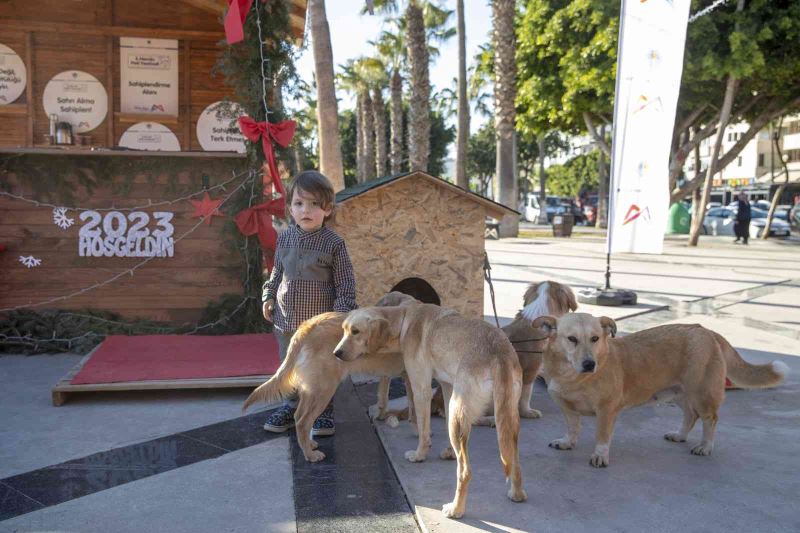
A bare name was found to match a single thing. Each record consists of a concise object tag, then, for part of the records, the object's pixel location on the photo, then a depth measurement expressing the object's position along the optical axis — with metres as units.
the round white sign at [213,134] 10.70
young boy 4.83
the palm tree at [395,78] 37.00
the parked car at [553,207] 52.25
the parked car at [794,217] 33.30
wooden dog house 6.84
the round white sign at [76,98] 10.26
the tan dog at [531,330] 5.11
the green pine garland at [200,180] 6.84
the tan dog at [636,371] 4.32
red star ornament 7.30
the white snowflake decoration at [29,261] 7.18
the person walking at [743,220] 26.78
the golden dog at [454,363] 3.58
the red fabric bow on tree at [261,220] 6.95
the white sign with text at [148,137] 10.53
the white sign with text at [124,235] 7.25
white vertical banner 9.65
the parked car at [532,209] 50.91
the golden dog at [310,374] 4.39
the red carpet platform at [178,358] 5.65
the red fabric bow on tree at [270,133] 6.70
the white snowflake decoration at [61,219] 7.20
